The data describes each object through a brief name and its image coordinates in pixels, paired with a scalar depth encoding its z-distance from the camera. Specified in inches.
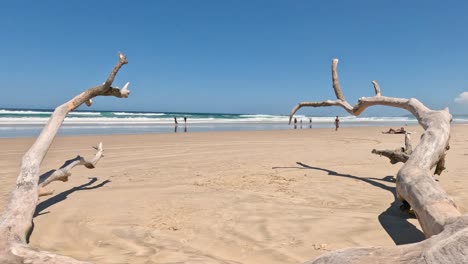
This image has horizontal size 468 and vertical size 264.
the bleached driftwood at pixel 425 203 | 67.9
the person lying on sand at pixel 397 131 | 893.8
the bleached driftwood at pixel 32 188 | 95.0
